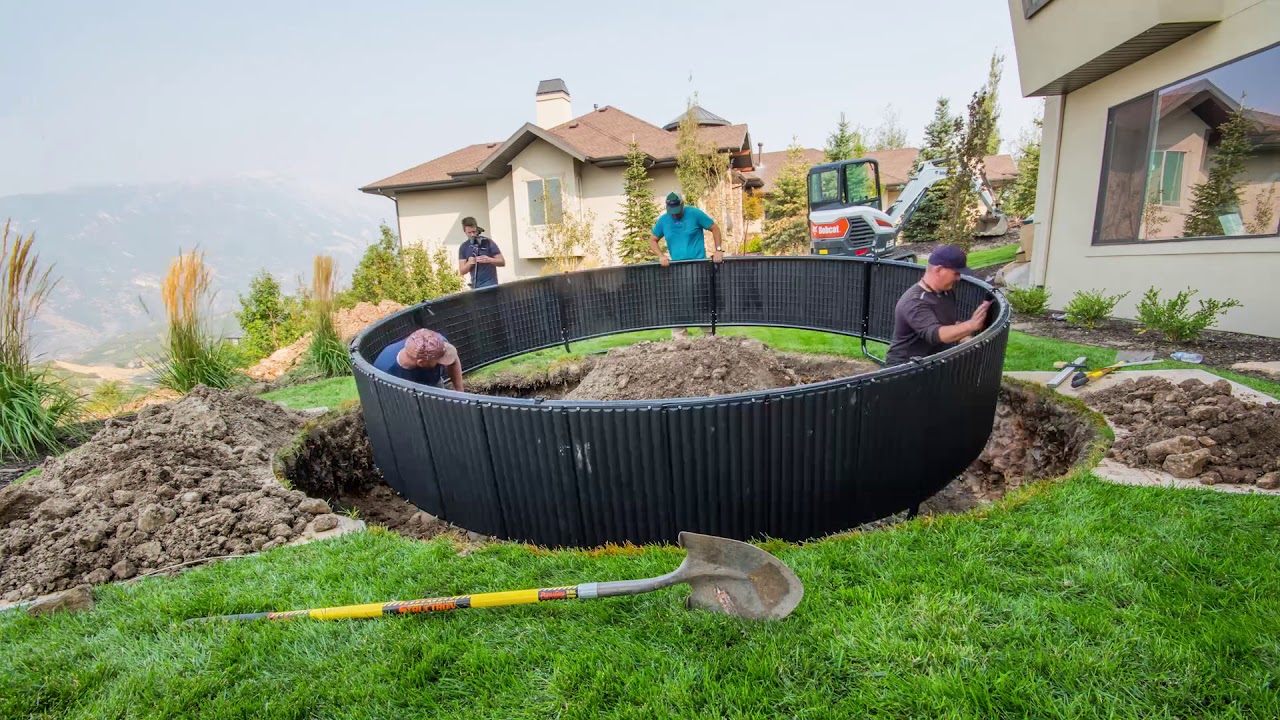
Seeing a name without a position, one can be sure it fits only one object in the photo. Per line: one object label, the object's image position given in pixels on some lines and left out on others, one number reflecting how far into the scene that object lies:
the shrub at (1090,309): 7.20
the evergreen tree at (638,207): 17.23
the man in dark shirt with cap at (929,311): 4.14
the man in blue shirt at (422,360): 4.38
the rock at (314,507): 3.49
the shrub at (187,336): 5.89
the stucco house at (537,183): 18.27
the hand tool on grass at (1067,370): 4.78
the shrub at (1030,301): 8.52
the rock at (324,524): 3.34
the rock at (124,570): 2.98
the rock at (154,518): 3.22
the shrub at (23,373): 4.75
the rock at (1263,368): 4.78
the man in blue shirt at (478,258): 7.48
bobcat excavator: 13.57
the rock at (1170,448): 3.20
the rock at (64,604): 2.66
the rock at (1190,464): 3.06
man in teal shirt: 7.54
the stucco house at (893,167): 33.12
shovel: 2.24
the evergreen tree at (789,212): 24.20
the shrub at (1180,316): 5.93
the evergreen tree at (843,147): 32.78
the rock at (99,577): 2.94
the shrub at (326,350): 8.47
